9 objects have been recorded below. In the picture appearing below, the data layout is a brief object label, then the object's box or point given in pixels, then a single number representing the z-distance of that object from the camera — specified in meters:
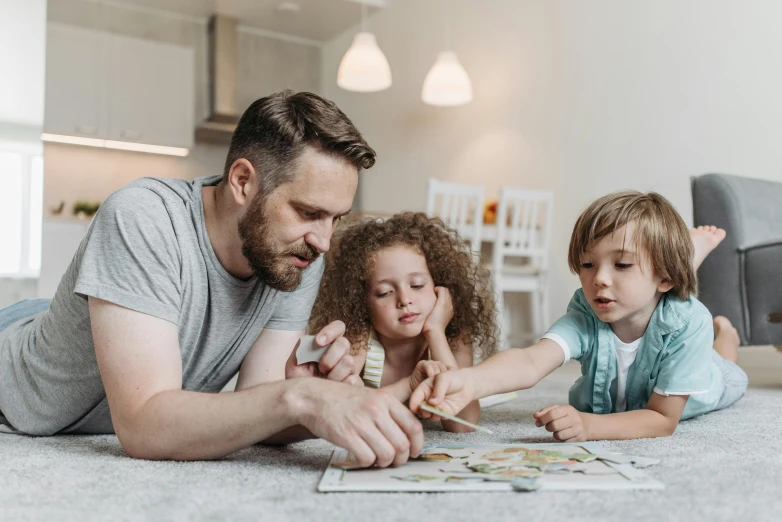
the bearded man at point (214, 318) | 0.96
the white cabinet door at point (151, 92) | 5.71
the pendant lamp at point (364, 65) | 4.71
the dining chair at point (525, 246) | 4.08
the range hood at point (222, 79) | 5.90
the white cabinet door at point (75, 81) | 5.48
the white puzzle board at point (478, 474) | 0.89
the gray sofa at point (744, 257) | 2.27
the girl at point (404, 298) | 1.62
